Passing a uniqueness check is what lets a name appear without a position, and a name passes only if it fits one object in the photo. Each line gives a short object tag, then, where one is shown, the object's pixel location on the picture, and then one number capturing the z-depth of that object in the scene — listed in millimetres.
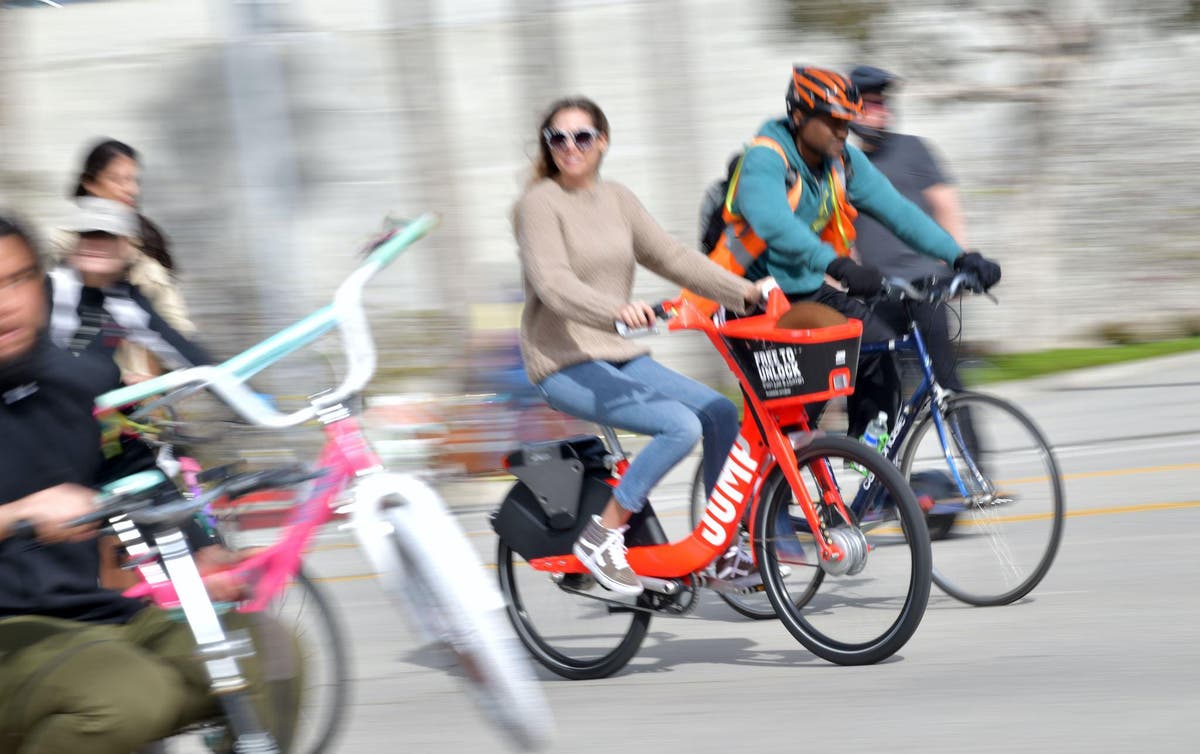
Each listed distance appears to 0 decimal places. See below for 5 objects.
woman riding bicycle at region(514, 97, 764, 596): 10961
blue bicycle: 12008
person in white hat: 11219
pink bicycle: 7266
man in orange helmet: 11344
